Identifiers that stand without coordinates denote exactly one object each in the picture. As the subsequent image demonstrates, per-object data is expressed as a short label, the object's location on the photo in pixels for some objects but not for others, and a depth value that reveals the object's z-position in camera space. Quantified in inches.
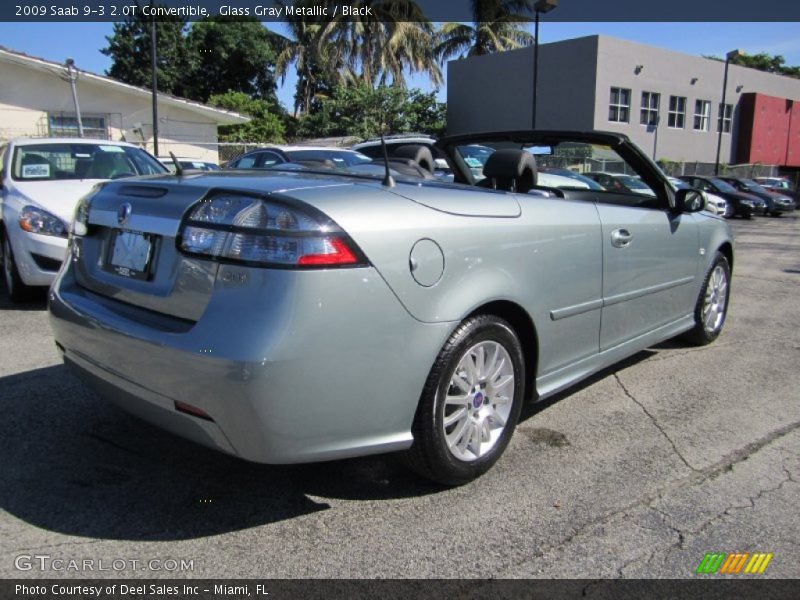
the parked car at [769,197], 952.3
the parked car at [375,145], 499.3
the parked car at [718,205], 819.6
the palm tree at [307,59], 1402.6
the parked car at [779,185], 1073.9
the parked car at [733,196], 894.4
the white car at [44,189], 222.1
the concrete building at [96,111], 842.2
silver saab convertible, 89.1
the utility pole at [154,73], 698.2
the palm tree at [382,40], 1376.7
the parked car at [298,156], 444.1
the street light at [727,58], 1158.5
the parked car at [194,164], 518.5
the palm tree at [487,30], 1483.8
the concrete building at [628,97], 1203.2
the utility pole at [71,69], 623.5
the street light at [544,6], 776.3
